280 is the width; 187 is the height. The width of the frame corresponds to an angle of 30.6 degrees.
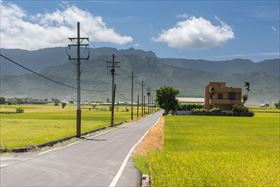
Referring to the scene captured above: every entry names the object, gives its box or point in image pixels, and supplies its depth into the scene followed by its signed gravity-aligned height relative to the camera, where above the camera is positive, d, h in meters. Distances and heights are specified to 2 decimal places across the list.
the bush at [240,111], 141.50 -2.25
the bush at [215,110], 144.75 -2.07
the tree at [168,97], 165.88 +1.77
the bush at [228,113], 143.88 -2.86
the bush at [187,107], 168.48 -1.45
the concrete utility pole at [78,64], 42.94 +3.37
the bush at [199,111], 145.25 -2.38
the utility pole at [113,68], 74.06 +5.02
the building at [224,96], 159.50 +2.12
